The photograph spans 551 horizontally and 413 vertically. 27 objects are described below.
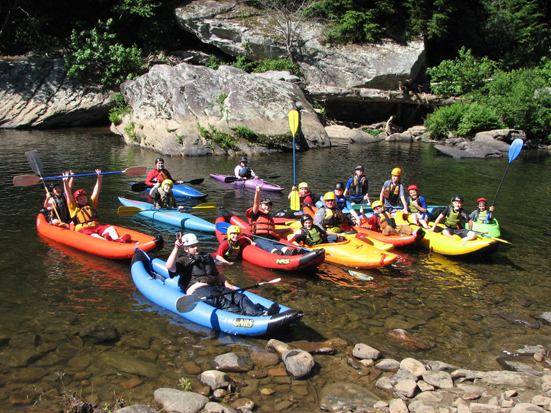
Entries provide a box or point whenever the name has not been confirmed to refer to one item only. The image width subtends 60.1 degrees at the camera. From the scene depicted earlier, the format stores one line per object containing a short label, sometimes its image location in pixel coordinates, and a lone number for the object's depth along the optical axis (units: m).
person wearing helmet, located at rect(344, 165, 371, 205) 11.74
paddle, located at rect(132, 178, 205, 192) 12.85
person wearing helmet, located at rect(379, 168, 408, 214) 10.49
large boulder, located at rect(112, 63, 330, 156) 19.47
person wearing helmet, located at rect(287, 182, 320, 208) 10.74
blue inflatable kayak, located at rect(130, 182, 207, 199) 12.86
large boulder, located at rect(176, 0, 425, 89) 26.91
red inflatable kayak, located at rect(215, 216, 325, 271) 7.53
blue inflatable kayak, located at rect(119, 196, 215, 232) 10.02
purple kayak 13.63
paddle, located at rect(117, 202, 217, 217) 10.47
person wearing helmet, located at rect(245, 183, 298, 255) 8.77
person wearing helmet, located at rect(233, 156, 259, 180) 14.36
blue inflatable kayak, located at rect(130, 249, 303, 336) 5.63
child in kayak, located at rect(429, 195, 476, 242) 9.19
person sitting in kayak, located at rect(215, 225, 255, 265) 7.77
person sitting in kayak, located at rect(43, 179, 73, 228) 9.13
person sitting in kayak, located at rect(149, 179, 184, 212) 10.89
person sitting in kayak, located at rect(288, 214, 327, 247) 8.41
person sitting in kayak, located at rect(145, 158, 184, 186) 12.38
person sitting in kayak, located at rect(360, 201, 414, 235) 9.40
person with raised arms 8.58
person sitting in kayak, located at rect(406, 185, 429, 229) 9.78
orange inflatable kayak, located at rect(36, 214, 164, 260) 7.91
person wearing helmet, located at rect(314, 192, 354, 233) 8.84
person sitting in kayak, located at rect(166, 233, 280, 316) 6.04
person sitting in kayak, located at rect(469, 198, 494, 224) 9.64
